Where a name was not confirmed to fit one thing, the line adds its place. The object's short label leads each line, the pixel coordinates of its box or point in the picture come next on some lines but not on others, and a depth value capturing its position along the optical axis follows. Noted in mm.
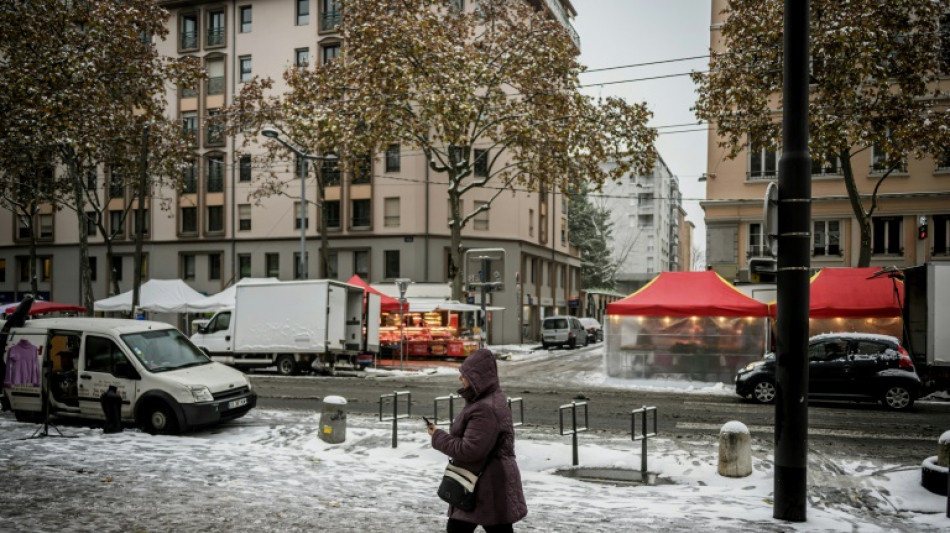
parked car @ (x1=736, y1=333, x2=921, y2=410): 17375
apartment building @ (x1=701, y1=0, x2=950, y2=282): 35375
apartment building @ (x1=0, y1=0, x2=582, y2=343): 45594
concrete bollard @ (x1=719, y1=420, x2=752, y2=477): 9820
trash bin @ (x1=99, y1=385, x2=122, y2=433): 12258
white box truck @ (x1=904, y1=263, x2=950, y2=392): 18906
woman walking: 4770
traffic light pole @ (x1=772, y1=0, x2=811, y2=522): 7320
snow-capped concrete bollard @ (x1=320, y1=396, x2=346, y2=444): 11984
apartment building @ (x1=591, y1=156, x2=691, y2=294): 101500
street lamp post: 28750
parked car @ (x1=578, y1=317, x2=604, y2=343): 52594
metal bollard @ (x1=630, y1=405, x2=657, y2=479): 9962
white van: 12453
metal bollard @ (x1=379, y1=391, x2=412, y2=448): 11609
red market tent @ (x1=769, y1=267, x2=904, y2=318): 22594
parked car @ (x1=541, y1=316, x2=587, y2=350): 43625
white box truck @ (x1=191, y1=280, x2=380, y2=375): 24734
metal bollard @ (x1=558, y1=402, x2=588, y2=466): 10457
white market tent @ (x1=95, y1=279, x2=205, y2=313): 33969
